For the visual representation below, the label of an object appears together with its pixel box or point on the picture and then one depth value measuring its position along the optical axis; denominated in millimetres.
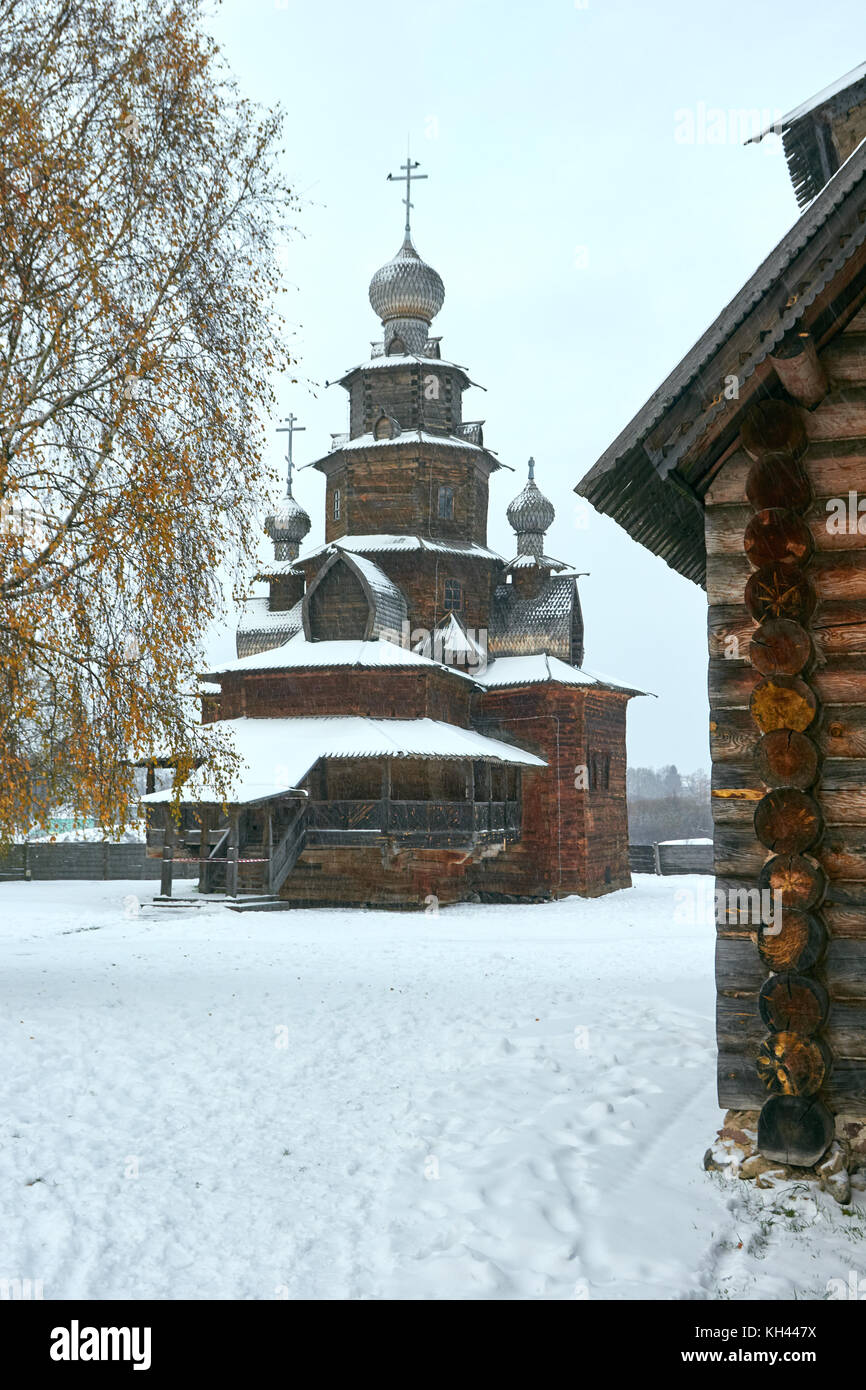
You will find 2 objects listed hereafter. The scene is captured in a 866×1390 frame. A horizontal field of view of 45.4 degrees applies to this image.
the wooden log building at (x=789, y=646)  5352
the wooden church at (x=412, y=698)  23047
